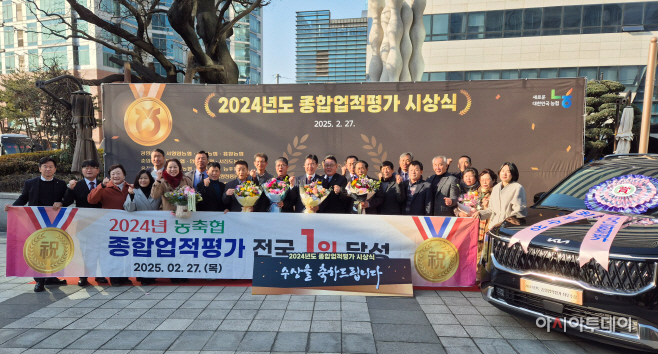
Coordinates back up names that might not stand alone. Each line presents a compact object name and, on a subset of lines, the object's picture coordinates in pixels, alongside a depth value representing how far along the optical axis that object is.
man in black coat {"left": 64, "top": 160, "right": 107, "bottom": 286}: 4.95
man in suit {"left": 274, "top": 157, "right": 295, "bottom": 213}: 5.33
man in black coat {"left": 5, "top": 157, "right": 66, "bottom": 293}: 4.83
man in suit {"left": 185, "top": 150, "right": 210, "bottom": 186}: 5.77
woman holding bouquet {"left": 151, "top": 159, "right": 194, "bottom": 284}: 4.92
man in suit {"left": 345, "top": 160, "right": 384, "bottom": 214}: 5.27
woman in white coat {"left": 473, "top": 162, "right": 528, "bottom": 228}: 4.50
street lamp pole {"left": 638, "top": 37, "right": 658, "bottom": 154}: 8.90
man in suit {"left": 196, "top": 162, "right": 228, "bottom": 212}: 5.15
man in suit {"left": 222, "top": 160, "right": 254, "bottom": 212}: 5.17
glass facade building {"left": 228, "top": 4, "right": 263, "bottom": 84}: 56.44
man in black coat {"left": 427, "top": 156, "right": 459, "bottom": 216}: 5.27
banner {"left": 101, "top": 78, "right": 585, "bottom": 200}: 6.98
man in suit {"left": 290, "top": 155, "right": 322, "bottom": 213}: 5.32
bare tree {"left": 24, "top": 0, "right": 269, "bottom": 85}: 11.63
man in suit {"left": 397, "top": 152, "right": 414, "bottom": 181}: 5.94
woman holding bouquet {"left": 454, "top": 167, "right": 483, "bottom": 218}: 4.87
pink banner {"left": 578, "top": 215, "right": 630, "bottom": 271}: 2.90
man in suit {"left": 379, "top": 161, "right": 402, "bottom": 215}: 5.37
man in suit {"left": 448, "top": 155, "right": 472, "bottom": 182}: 6.34
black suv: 2.75
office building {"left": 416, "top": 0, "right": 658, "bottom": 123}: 22.55
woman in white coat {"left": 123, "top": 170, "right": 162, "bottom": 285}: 4.86
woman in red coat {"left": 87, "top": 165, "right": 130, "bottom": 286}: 4.87
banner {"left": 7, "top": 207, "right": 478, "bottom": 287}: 4.64
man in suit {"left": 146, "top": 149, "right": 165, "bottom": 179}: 5.59
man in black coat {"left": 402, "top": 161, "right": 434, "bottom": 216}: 5.34
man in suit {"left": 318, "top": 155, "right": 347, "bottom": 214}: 5.40
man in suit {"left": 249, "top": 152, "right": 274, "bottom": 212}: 5.32
